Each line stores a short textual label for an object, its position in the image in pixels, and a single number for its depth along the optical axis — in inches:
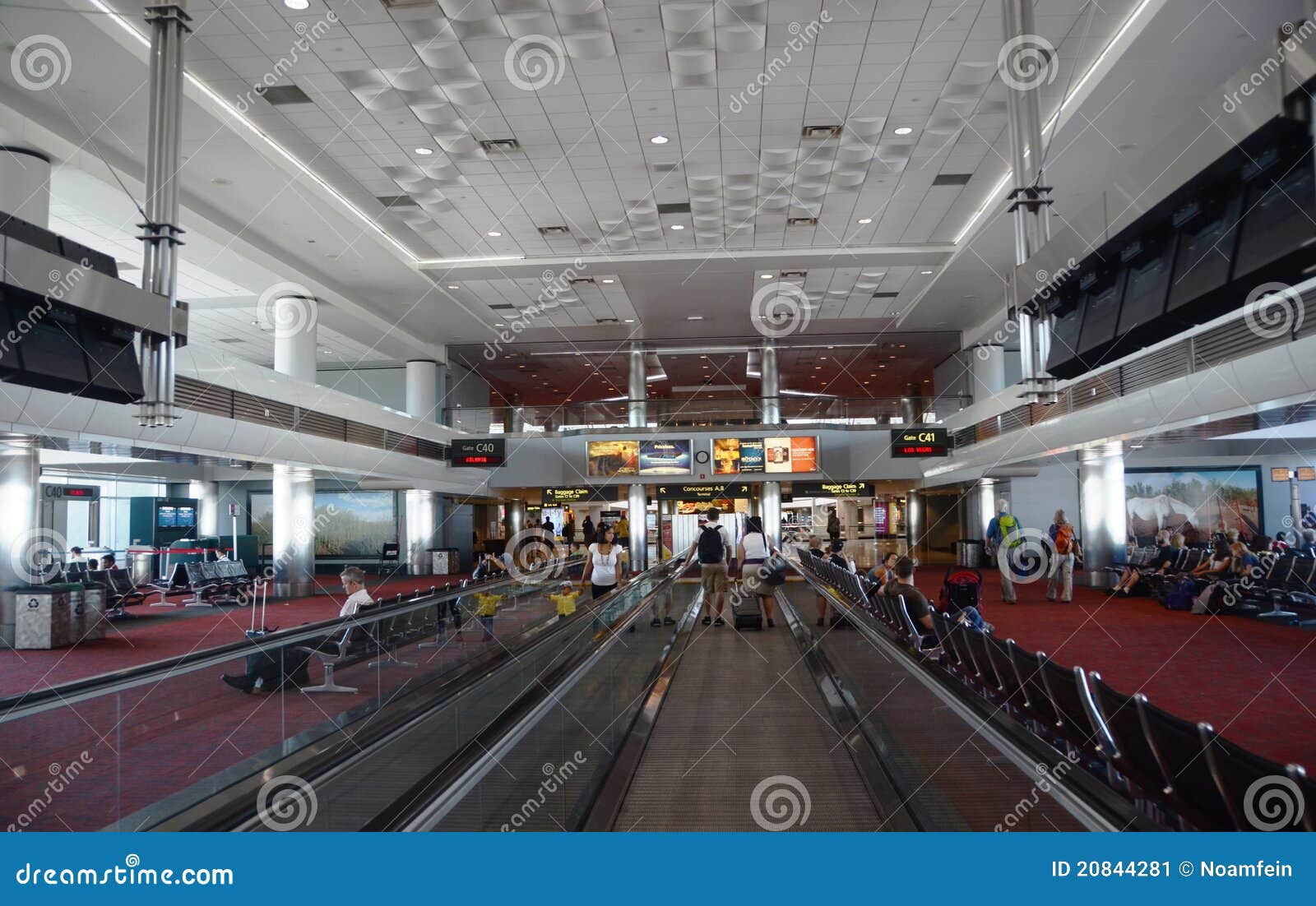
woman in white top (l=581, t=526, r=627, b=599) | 449.7
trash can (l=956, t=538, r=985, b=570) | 989.8
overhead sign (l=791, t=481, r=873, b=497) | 999.0
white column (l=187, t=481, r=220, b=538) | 1172.5
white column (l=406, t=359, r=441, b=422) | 980.6
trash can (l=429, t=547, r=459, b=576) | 1029.2
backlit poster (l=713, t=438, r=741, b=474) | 994.7
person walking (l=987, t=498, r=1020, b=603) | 639.8
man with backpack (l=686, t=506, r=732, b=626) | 468.1
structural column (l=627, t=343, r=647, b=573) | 1021.8
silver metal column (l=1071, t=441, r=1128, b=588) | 709.3
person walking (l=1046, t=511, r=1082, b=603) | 634.8
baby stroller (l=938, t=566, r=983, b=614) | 363.6
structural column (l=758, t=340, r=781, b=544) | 1015.0
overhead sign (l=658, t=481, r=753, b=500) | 1007.0
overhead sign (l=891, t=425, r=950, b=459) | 914.7
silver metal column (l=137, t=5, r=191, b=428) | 265.9
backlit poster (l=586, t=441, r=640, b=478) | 1002.7
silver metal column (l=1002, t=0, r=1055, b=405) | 288.7
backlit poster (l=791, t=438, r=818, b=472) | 994.1
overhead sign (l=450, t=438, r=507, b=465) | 966.4
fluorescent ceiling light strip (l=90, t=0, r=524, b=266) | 356.5
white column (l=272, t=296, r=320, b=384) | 725.9
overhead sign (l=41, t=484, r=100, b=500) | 970.1
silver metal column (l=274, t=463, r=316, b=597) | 778.2
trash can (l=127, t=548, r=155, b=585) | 952.3
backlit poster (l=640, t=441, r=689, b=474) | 1002.7
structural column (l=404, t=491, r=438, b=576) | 1018.7
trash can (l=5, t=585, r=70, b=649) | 491.2
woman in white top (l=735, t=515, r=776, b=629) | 495.2
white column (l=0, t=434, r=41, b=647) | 495.8
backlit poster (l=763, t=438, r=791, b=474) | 997.2
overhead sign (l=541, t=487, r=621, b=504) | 1019.9
